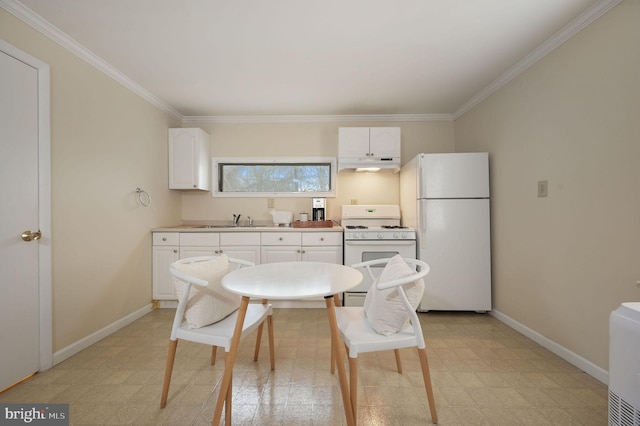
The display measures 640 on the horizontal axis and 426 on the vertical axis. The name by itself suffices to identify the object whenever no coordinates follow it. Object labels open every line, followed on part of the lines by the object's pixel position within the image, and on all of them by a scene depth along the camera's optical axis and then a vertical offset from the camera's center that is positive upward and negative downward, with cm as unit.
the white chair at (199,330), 139 -62
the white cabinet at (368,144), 337 +86
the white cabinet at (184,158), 341 +71
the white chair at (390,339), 131 -64
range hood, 338 +62
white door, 165 -2
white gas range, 296 -37
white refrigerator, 284 -19
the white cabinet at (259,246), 307 -36
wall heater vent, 101 -61
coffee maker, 359 +5
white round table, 124 -37
